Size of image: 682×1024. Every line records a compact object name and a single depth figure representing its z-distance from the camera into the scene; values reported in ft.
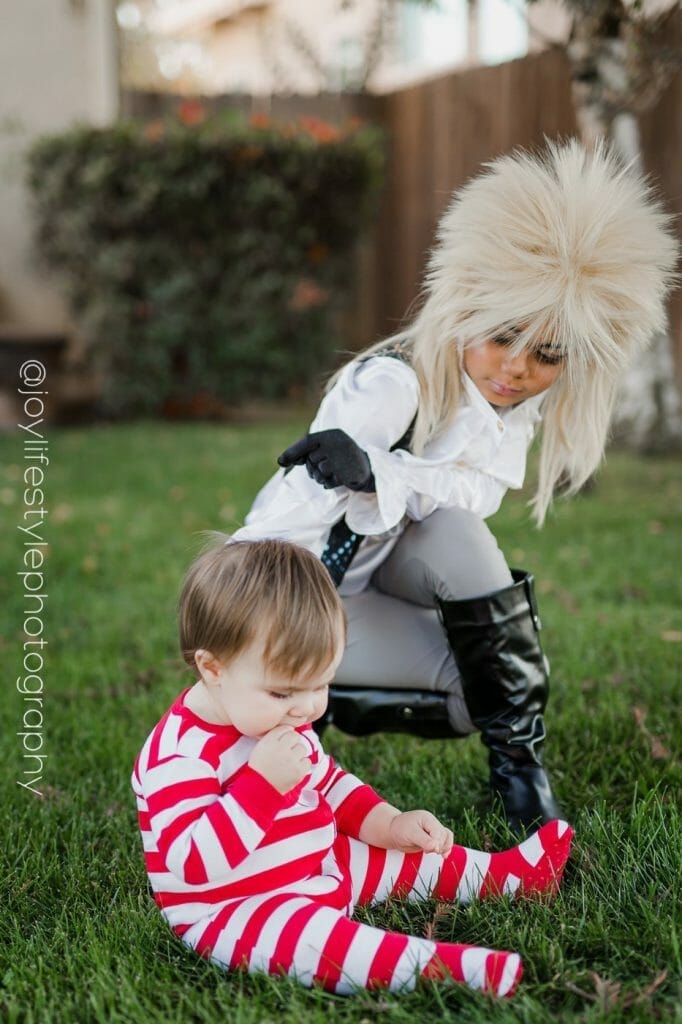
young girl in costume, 6.47
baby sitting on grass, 5.14
